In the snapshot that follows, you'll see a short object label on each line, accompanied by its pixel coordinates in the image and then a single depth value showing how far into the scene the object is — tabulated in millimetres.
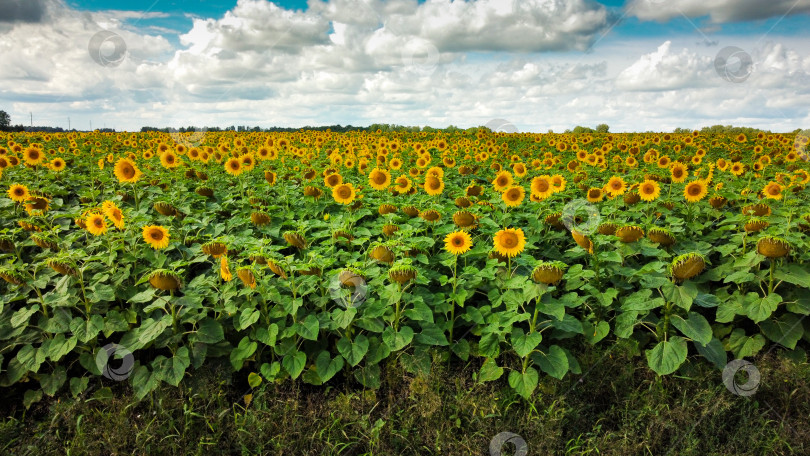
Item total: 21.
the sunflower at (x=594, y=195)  5688
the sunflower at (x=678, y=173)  5926
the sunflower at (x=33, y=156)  7236
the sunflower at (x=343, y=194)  5375
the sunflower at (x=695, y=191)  5277
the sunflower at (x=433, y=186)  5551
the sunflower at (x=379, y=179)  6395
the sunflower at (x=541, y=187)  5473
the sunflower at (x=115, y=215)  4172
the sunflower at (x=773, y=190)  5629
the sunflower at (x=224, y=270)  3555
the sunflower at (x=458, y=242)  3824
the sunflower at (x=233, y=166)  6867
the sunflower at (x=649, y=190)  5334
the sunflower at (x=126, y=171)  5398
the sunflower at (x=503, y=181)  5789
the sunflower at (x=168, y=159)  7023
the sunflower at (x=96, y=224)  4172
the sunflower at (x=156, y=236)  4133
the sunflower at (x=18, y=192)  5259
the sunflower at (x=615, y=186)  5730
